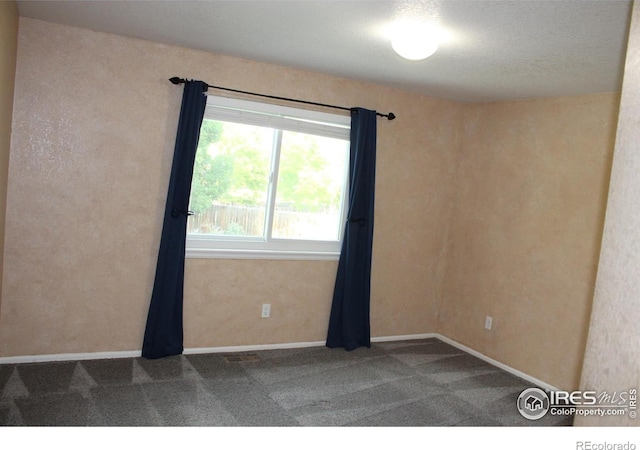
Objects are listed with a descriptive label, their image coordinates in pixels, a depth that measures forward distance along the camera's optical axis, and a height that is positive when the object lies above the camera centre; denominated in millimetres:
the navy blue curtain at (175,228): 3711 -281
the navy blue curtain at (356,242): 4406 -277
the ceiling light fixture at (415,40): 2773 +999
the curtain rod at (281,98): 3684 +841
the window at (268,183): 4016 +151
